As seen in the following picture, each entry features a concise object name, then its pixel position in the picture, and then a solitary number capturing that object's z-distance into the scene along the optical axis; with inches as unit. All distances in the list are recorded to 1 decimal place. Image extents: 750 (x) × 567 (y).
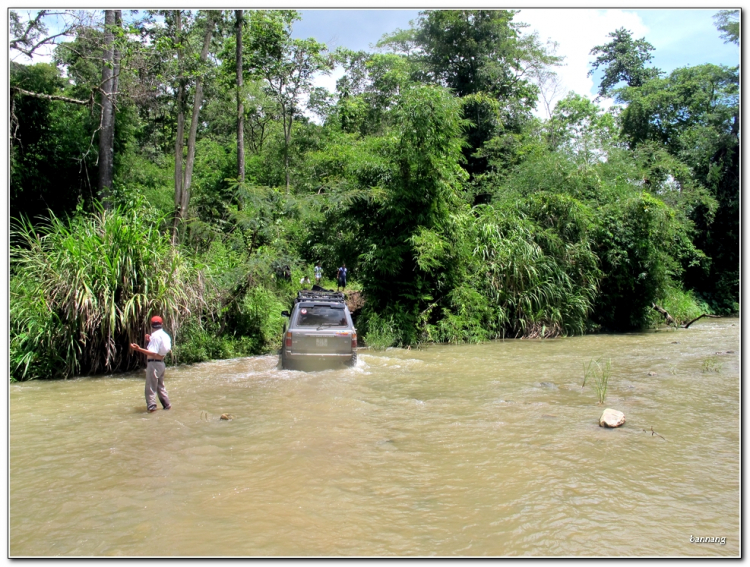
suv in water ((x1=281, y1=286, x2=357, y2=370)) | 422.9
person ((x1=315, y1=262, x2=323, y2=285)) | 730.8
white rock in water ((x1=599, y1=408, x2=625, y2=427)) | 288.1
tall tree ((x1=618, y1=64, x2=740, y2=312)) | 1072.2
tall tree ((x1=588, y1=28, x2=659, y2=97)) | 1643.7
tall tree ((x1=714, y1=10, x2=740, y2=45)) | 903.7
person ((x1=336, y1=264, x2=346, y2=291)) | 769.6
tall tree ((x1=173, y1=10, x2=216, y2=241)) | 817.1
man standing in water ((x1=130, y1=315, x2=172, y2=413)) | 310.2
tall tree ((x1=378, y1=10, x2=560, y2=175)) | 1288.1
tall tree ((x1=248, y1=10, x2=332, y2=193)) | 874.1
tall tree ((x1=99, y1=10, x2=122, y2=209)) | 622.2
